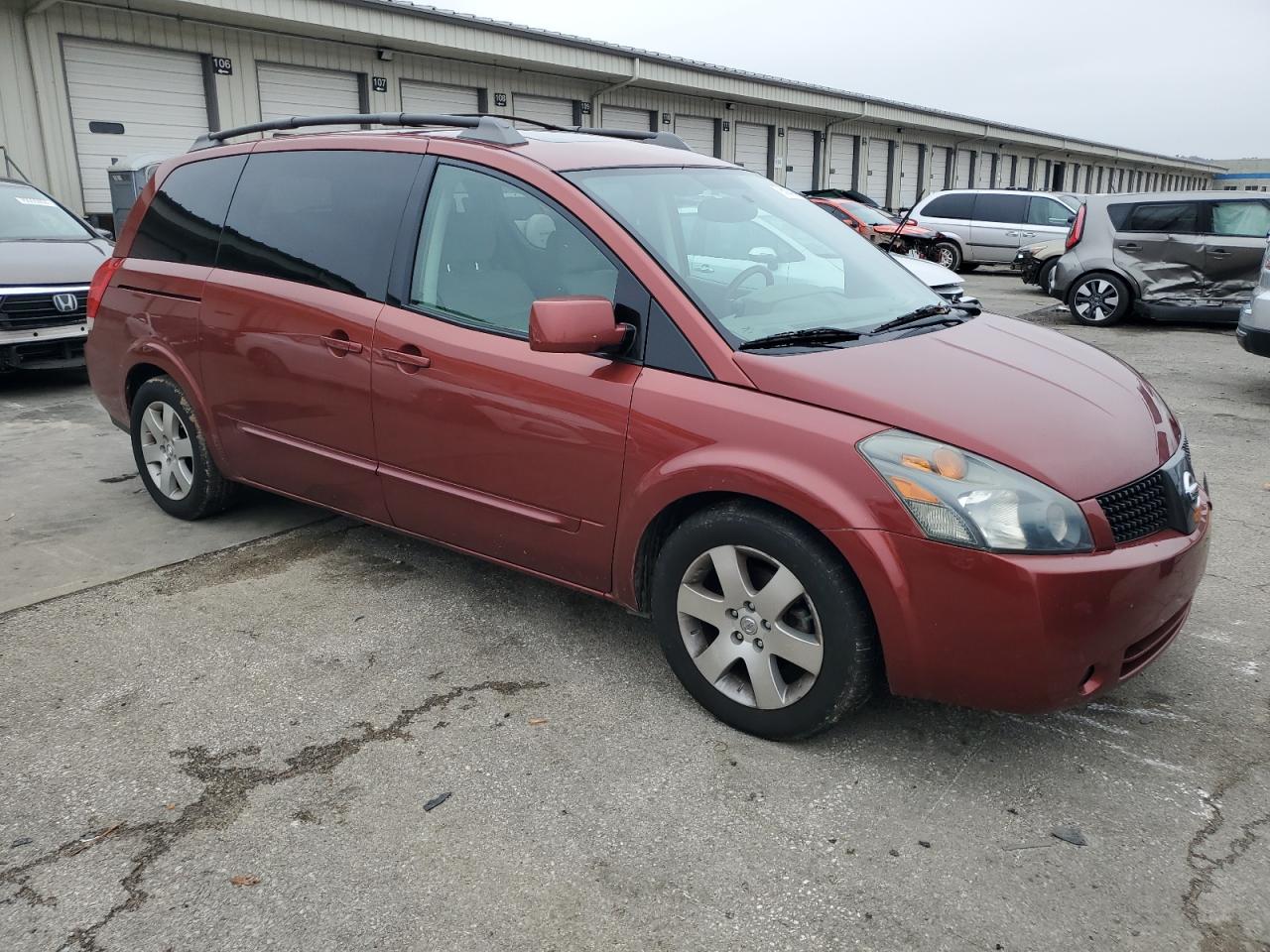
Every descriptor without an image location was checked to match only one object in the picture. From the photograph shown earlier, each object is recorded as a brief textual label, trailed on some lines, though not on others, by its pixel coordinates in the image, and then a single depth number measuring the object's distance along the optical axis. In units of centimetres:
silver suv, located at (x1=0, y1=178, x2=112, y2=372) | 739
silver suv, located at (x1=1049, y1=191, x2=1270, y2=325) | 1114
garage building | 1273
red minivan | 257
